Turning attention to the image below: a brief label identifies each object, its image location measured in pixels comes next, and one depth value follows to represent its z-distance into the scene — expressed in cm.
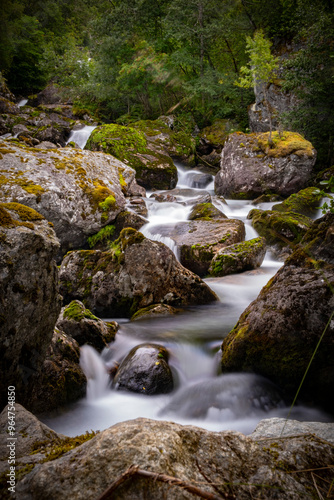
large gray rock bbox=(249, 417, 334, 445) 189
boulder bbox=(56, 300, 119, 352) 434
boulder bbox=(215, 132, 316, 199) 1305
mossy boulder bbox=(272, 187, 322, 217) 1095
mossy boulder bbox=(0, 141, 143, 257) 795
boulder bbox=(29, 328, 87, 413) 305
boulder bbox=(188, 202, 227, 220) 1056
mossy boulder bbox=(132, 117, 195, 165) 1667
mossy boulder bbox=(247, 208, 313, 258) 891
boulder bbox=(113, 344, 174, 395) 369
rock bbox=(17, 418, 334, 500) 107
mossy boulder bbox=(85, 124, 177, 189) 1417
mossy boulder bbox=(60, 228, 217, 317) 598
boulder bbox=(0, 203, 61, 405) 236
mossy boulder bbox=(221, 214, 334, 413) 309
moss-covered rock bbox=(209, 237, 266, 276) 787
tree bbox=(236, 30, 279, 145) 1239
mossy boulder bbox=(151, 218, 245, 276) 819
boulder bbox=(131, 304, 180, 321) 568
